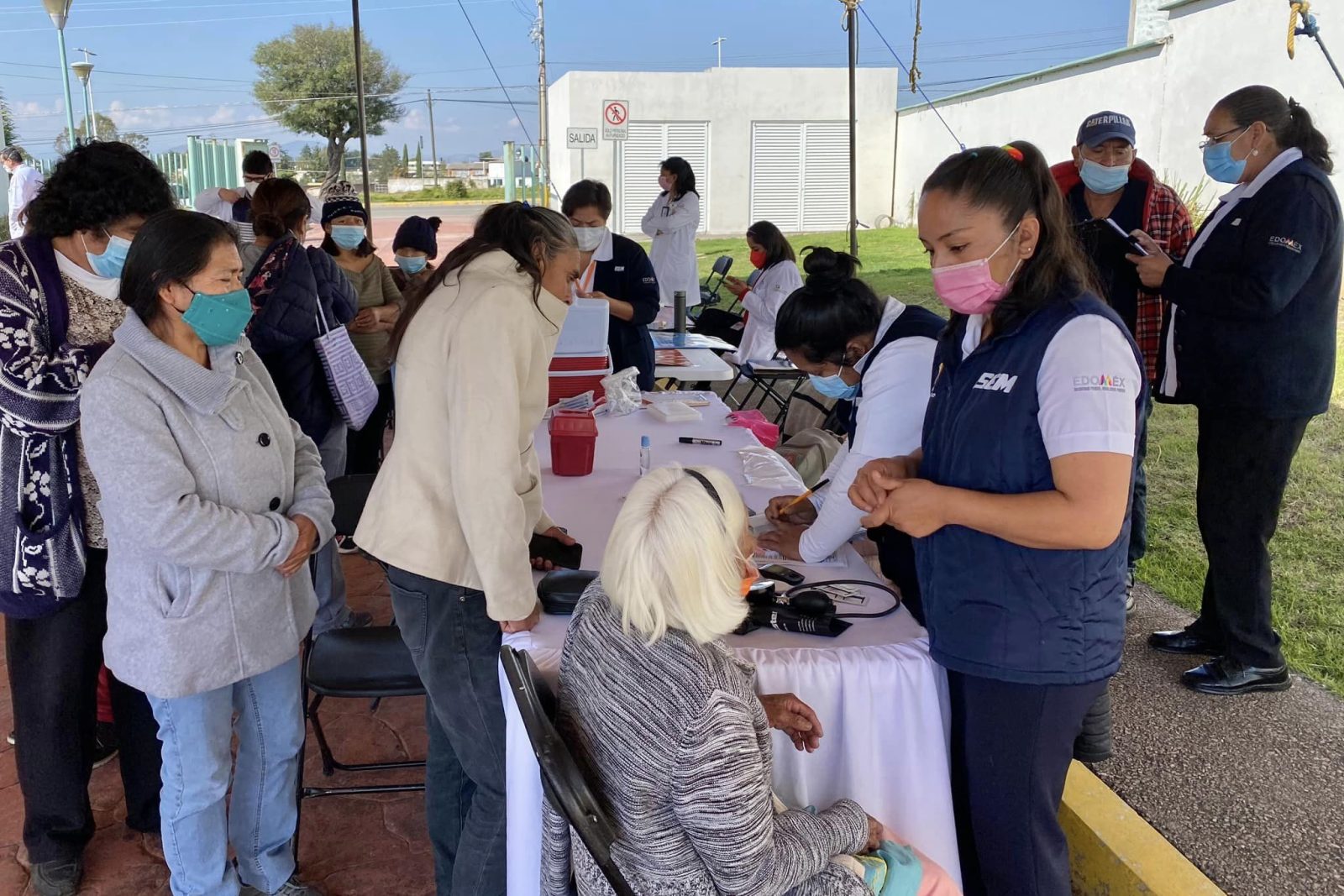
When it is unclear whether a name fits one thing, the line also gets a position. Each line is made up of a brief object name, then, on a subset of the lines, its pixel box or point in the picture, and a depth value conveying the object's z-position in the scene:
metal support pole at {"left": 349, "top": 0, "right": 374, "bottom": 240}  5.90
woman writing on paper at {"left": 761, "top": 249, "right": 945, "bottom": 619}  1.98
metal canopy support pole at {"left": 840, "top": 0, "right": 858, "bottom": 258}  6.60
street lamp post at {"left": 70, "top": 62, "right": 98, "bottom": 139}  12.29
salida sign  11.08
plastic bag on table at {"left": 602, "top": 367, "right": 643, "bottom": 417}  3.74
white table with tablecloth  1.76
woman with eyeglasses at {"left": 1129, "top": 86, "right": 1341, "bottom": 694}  2.71
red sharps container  2.88
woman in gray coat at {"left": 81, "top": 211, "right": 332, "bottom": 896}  1.81
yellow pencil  2.25
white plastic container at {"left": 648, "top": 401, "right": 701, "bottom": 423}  3.61
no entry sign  11.27
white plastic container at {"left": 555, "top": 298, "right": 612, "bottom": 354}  4.09
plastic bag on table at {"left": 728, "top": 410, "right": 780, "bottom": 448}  3.46
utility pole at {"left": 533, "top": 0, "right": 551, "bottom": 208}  15.58
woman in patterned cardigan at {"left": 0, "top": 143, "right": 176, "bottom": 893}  2.09
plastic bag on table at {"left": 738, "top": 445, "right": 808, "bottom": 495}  2.84
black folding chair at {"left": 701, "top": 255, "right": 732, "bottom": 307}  10.05
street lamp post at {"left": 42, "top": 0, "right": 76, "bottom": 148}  7.52
